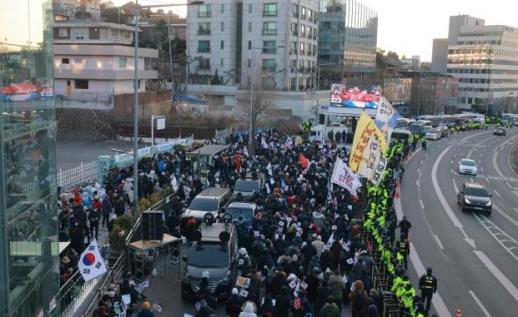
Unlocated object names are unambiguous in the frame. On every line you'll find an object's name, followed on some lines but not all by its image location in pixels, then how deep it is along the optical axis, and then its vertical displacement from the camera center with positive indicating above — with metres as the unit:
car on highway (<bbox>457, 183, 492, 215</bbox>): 25.72 -5.05
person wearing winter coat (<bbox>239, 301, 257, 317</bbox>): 10.59 -4.25
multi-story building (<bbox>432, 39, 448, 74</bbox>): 169.34 +9.26
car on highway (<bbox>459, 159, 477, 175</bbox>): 37.69 -5.36
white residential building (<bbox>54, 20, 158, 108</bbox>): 52.44 +0.82
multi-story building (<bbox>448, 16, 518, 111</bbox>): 129.00 +5.77
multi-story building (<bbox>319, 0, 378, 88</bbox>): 88.06 +7.44
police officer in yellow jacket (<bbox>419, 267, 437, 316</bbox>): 13.74 -4.81
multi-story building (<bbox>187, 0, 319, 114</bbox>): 70.19 +5.09
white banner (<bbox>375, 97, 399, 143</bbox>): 22.47 -1.21
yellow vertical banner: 19.42 -2.24
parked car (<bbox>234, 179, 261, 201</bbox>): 23.25 -4.37
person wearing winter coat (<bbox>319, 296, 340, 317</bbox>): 11.19 -4.44
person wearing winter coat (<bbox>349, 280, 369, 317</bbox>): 12.02 -4.54
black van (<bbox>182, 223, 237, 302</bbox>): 13.93 -4.57
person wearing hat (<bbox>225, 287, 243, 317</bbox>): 11.43 -4.48
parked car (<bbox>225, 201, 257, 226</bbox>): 19.02 -4.37
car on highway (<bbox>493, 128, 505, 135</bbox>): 70.31 -5.37
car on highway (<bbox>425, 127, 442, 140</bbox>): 61.37 -5.09
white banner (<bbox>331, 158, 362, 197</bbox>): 19.02 -3.08
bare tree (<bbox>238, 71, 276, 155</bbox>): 52.06 -1.30
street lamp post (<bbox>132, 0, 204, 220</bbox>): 17.27 -1.36
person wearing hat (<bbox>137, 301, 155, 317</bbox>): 10.56 -4.30
